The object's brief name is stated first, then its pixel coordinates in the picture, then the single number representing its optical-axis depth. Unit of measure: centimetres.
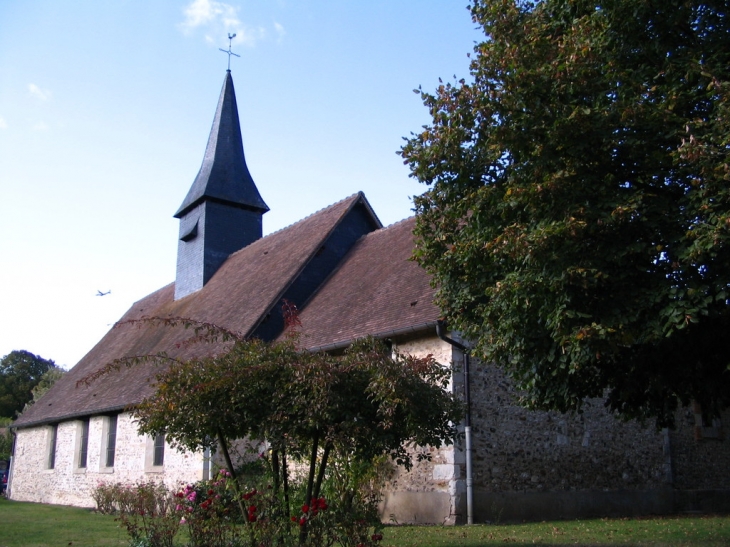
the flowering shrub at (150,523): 718
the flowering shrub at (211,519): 695
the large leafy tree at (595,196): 660
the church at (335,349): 1196
